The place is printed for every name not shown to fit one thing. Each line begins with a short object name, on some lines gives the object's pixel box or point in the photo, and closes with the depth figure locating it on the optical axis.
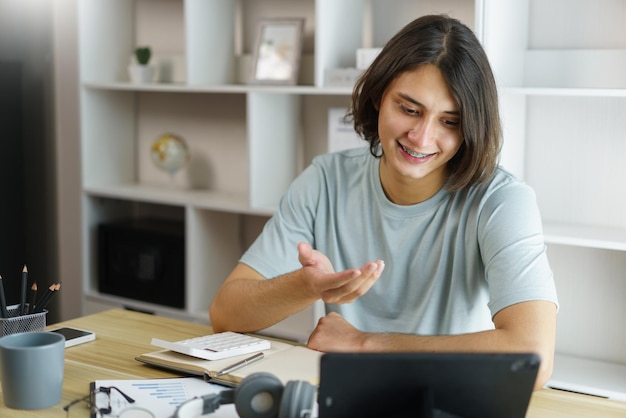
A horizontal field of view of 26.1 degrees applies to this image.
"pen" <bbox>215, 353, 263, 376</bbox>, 1.87
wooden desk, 1.81
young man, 2.06
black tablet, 1.57
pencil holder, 1.95
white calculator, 1.92
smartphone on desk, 2.06
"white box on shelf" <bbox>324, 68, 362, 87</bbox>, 3.03
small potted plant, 3.73
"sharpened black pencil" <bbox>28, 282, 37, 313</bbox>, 2.00
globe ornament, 3.74
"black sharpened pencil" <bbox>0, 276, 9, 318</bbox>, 1.96
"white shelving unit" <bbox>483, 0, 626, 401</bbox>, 2.83
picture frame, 3.36
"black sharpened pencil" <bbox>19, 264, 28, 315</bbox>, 1.98
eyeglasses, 1.74
